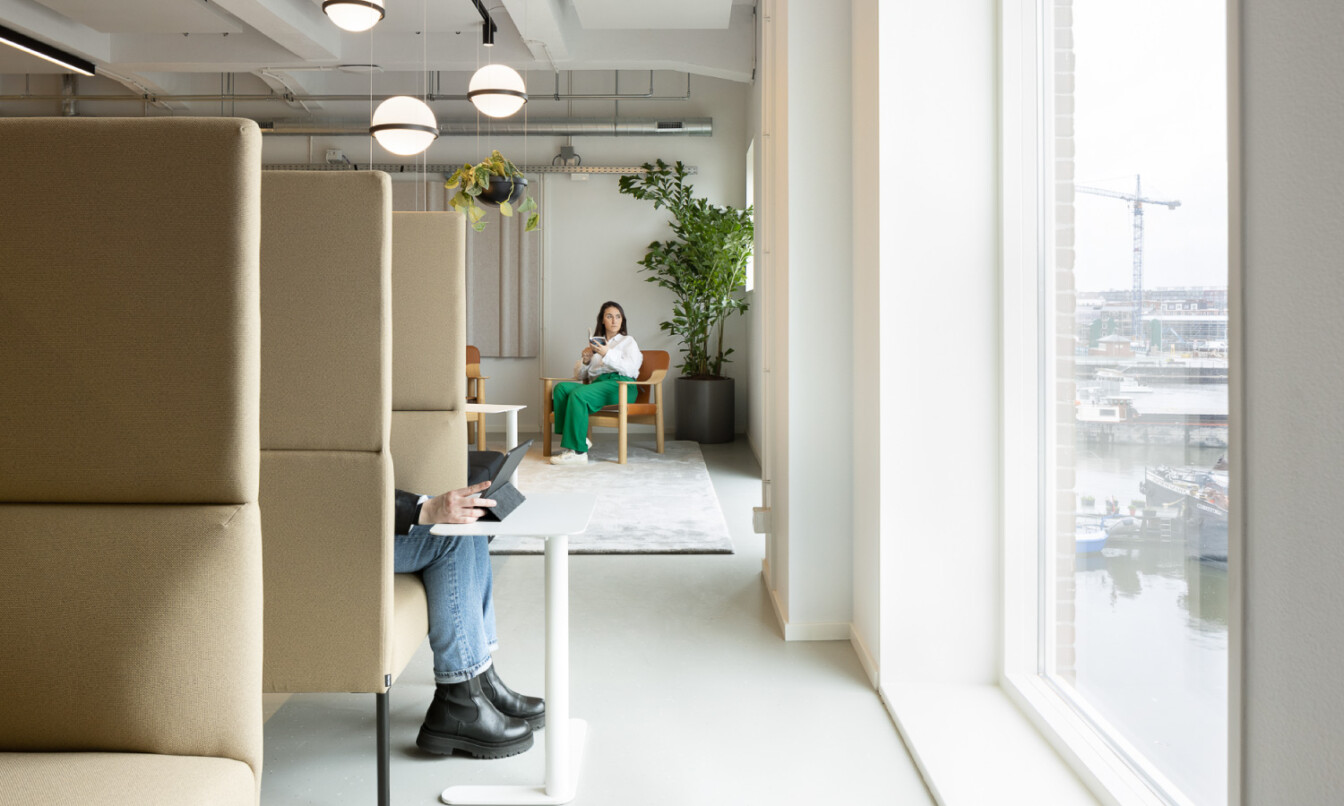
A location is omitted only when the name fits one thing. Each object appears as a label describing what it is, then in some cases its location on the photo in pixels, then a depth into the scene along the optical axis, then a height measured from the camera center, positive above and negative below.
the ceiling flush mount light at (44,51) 5.77 +2.32
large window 1.51 +0.02
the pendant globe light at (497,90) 4.91 +1.65
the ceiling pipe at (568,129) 8.42 +2.49
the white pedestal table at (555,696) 1.90 -0.64
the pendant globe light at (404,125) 5.03 +1.50
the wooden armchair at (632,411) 7.02 -0.15
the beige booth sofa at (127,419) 1.15 -0.03
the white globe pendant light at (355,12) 4.16 +1.77
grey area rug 4.26 -0.64
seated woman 7.04 +0.08
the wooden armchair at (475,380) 7.59 +0.11
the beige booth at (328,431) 1.76 -0.07
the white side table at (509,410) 4.56 -0.09
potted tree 7.68 +1.01
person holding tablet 2.03 -0.60
